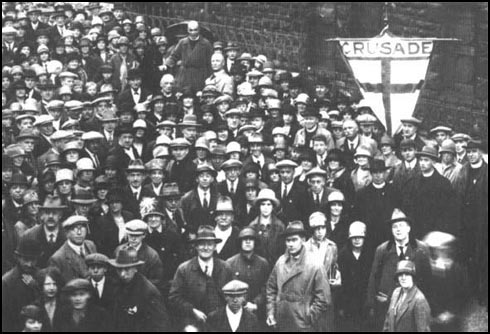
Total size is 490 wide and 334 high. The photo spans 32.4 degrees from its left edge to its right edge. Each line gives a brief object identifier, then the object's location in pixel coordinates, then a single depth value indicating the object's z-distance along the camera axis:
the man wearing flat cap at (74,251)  7.21
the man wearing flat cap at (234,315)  7.01
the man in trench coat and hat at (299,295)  7.08
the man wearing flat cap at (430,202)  7.86
